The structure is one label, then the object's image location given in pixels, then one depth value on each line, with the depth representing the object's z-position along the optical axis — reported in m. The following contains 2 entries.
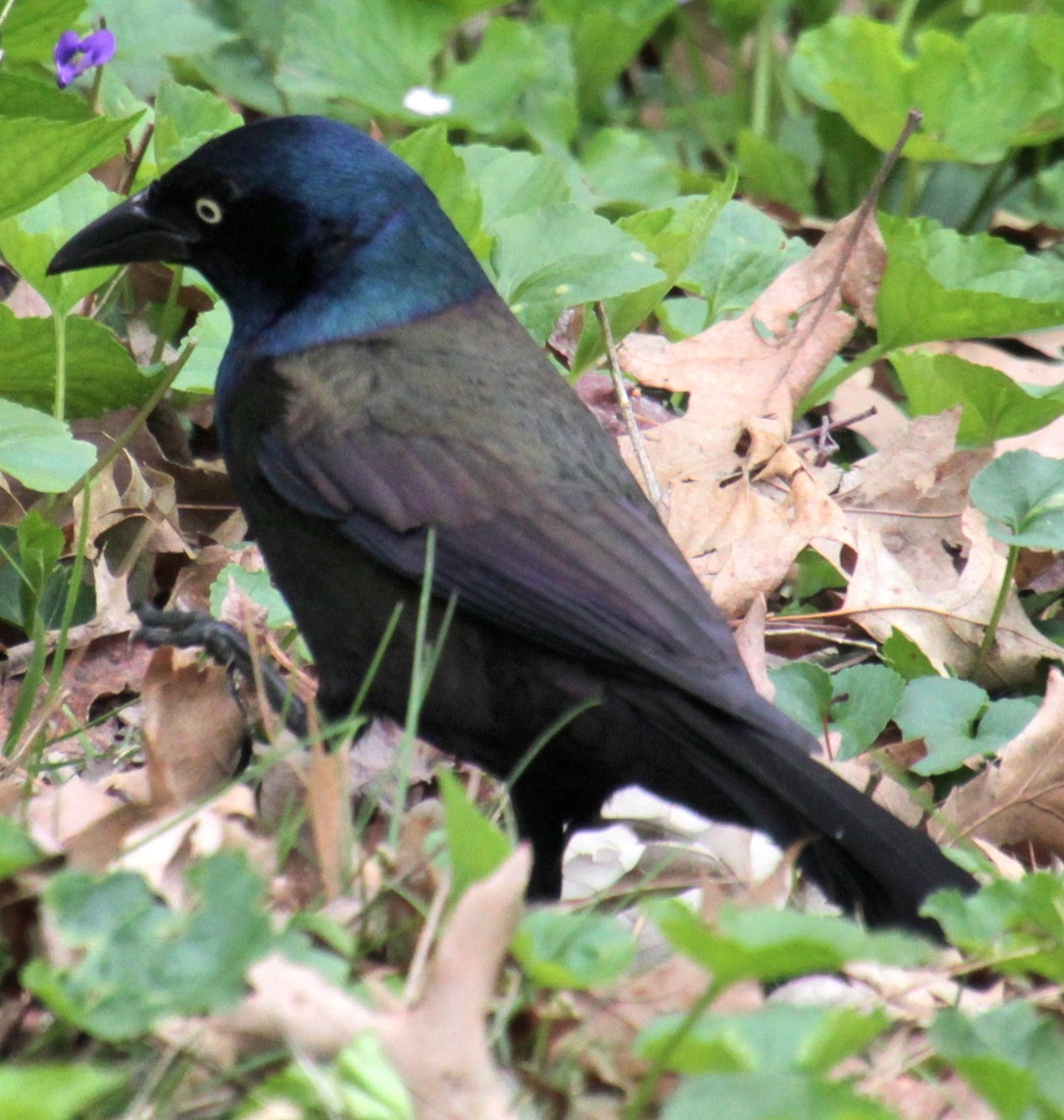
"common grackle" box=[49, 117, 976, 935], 5.28
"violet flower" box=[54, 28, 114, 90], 7.27
